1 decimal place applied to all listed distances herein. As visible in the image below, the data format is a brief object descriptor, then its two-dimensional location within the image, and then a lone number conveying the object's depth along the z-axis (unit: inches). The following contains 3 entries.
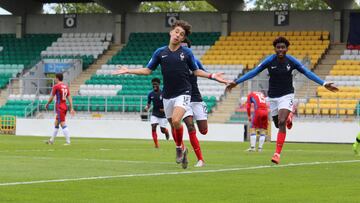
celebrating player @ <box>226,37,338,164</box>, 728.3
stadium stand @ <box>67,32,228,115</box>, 1841.8
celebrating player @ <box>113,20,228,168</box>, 628.4
